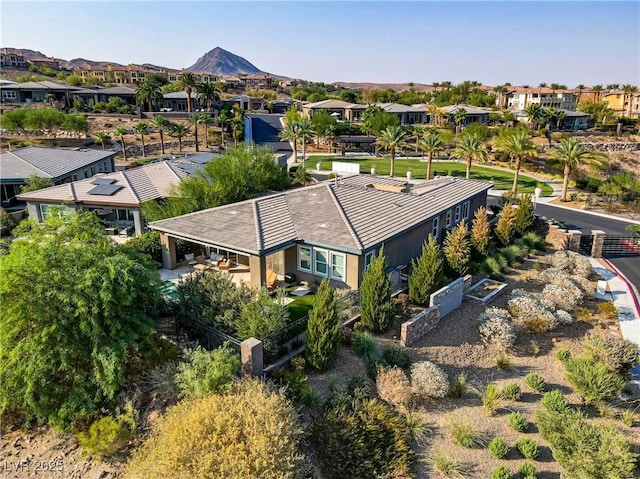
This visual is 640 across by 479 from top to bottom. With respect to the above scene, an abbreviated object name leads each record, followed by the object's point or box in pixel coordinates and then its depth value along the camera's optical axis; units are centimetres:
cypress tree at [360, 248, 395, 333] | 2011
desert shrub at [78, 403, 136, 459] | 1520
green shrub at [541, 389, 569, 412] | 1625
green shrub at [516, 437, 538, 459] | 1462
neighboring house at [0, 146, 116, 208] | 4219
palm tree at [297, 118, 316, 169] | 6762
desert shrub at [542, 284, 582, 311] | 2364
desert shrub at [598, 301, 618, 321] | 2379
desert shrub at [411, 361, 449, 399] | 1703
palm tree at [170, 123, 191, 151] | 7719
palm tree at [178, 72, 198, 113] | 9519
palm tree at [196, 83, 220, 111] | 9738
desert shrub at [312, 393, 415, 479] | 1430
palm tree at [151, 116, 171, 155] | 7519
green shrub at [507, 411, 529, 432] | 1577
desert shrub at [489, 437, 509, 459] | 1460
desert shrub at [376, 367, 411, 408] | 1662
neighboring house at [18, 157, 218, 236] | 3244
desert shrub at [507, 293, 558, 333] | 2175
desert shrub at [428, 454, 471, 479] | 1407
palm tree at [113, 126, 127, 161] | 7106
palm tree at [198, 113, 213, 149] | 8238
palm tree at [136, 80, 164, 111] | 9538
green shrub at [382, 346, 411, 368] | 1856
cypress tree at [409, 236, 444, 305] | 2288
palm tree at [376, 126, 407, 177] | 5653
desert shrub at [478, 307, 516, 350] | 2017
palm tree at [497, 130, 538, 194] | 4934
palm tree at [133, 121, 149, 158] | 7281
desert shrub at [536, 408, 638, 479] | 1300
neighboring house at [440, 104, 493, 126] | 9781
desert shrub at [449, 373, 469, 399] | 1736
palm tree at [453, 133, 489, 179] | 5181
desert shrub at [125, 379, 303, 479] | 1232
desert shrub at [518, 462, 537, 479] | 1390
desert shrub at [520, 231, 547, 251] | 3253
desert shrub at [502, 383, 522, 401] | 1722
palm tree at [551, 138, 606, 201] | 4700
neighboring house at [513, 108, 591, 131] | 10062
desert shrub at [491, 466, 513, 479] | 1361
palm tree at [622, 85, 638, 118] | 13500
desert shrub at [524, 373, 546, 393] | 1778
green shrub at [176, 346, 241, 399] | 1516
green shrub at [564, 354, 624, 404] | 1689
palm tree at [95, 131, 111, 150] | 7494
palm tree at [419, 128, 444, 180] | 5416
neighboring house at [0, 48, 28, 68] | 18900
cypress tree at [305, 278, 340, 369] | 1761
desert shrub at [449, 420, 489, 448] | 1505
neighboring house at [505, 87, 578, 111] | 13025
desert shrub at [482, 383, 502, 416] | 1650
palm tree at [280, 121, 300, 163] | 6800
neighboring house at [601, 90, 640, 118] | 13312
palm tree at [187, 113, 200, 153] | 8219
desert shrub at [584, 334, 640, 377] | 1864
